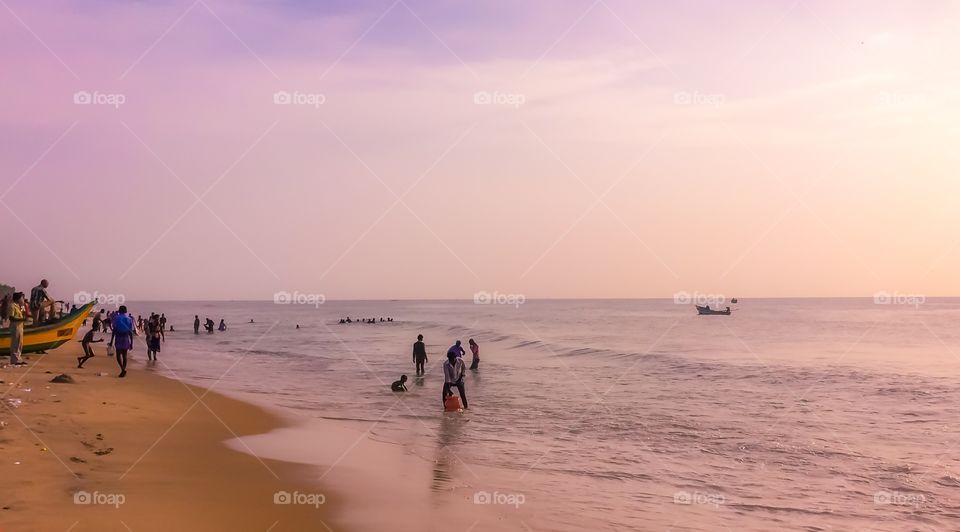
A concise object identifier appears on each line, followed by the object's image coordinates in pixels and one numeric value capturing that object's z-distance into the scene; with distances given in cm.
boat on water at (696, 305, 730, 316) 11664
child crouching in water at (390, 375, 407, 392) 2478
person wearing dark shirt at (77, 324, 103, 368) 2281
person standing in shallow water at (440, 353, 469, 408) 1972
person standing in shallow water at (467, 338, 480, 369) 3294
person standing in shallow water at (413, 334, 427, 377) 2905
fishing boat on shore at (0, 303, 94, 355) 2117
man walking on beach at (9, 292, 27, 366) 1794
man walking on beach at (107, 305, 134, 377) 1919
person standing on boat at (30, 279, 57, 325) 2139
